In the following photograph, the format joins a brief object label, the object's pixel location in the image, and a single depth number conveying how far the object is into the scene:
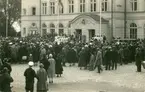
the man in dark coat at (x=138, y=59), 27.56
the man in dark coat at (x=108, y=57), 28.81
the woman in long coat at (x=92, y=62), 28.30
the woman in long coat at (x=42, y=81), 16.97
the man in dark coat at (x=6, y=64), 18.12
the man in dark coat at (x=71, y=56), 31.92
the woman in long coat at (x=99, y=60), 26.99
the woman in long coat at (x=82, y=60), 29.27
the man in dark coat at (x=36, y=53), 32.47
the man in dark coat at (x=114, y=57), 28.89
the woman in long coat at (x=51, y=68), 21.99
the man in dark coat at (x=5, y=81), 15.04
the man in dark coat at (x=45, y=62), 21.03
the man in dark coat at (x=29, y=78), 16.78
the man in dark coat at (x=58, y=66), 24.09
